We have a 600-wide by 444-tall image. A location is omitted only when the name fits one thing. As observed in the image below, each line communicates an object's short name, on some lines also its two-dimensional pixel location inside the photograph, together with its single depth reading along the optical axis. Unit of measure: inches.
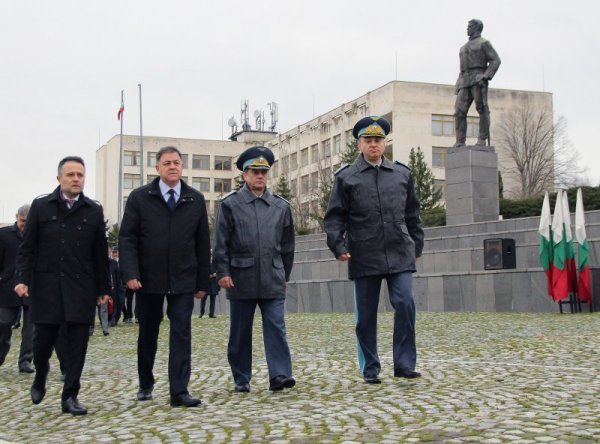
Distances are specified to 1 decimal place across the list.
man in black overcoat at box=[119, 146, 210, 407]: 288.2
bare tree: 2751.0
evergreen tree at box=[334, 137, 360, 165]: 2236.5
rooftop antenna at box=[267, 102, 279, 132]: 4719.5
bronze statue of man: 1042.1
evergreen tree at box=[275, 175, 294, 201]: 2549.2
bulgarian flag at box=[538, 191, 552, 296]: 735.7
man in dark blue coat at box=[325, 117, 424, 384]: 314.3
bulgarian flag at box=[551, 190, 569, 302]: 717.9
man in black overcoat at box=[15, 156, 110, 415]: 281.7
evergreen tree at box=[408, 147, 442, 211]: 2194.9
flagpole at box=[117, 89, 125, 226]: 2583.7
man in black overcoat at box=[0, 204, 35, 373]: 424.8
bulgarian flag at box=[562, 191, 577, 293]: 726.5
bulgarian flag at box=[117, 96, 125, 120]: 2583.7
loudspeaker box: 811.4
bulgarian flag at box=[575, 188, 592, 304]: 725.3
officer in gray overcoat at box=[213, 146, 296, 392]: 307.3
